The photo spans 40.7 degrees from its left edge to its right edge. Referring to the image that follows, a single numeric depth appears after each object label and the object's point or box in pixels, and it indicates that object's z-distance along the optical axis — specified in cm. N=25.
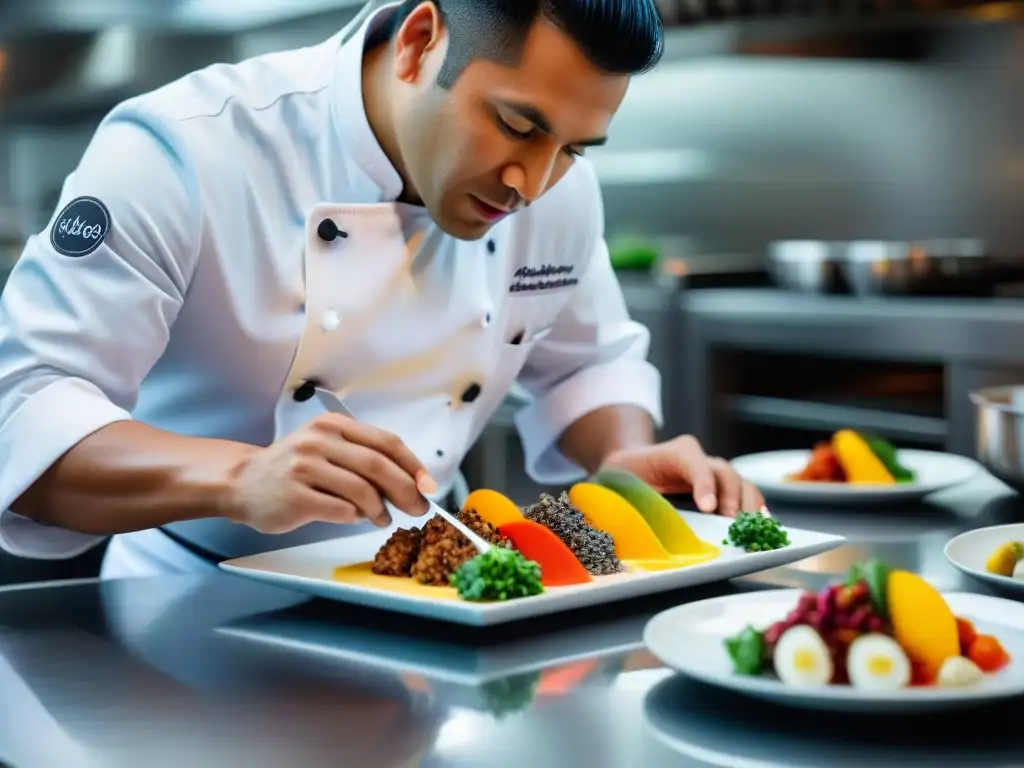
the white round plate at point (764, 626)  92
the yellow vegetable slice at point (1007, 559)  133
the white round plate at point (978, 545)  142
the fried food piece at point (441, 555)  129
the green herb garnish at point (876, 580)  97
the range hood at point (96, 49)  625
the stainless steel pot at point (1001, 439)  162
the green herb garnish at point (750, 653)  98
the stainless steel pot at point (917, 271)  375
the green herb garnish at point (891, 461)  191
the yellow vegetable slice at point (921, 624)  97
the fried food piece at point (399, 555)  135
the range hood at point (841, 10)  412
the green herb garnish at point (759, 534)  144
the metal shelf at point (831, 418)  371
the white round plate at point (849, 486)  182
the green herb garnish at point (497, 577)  120
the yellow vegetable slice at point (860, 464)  189
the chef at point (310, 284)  148
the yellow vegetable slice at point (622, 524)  144
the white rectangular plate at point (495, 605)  119
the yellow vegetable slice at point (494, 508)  138
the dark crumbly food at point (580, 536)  136
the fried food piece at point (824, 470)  191
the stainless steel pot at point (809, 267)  398
